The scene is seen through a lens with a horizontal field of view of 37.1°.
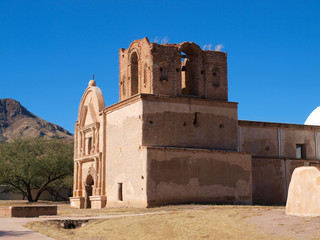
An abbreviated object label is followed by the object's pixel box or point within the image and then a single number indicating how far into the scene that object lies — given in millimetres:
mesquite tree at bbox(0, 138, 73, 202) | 34750
